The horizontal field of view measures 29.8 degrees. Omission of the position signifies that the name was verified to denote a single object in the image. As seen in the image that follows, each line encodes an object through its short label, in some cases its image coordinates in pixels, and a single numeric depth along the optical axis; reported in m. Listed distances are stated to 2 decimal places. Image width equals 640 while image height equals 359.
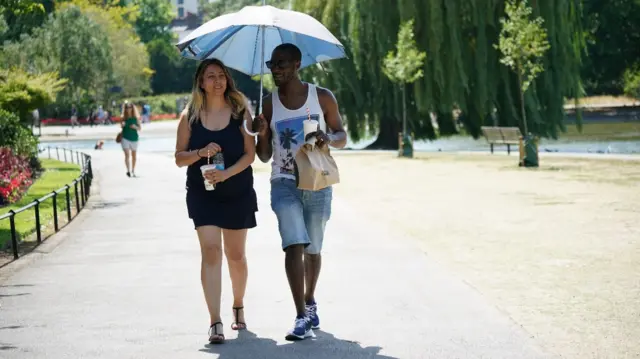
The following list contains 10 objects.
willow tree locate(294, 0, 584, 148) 38.41
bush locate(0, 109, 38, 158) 26.92
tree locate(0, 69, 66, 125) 29.44
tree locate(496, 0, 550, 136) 31.48
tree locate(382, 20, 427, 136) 37.34
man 7.59
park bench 33.62
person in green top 27.05
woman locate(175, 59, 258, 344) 7.64
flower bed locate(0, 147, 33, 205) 20.48
